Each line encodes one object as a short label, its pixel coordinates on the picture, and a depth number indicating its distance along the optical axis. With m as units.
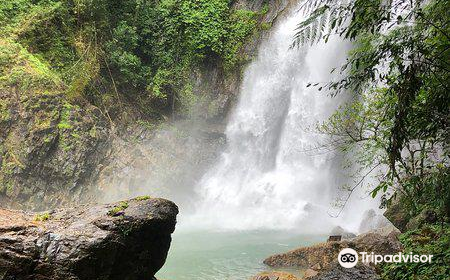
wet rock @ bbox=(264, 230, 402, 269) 6.95
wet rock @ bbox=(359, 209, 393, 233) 11.49
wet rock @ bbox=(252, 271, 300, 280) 7.06
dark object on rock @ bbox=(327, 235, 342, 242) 9.14
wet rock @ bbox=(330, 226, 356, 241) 10.56
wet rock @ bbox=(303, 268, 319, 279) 7.03
